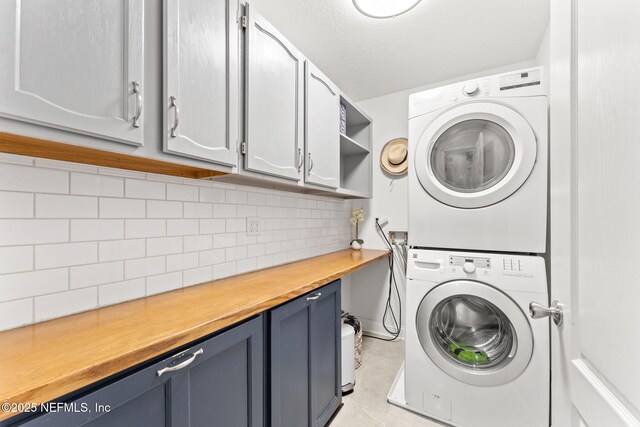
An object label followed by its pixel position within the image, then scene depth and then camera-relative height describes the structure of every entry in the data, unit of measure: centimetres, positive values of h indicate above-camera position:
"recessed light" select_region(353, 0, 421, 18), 147 +122
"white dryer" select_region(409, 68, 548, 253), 149 +31
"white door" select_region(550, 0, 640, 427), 43 +0
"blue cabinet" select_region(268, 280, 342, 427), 110 -73
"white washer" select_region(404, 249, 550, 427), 140 -77
